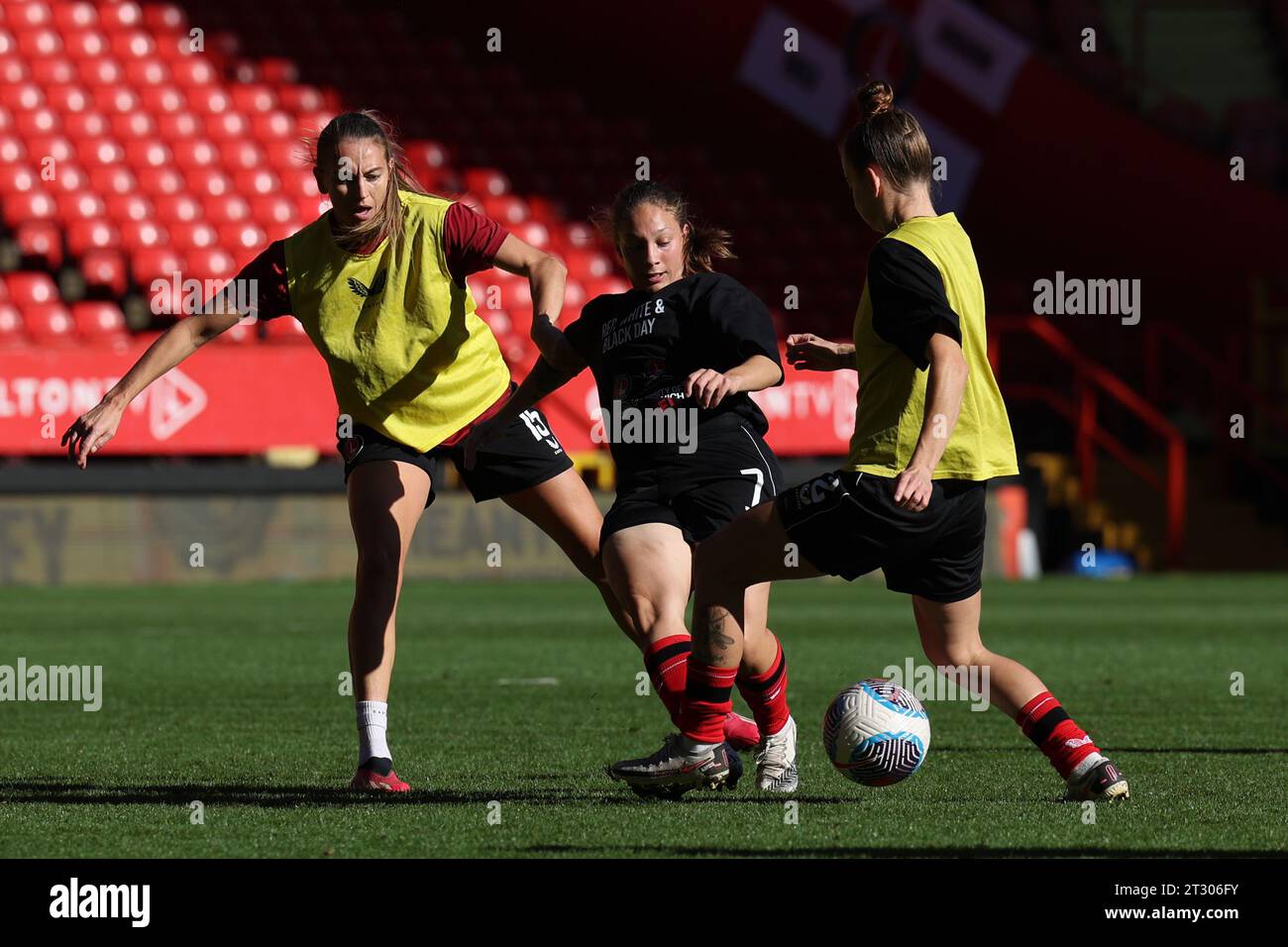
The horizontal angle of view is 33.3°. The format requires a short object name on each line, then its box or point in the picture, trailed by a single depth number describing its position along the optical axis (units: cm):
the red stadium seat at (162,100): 2302
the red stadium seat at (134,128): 2248
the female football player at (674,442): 616
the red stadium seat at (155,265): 2055
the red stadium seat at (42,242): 2069
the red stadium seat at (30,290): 1986
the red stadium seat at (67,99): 2269
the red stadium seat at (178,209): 2148
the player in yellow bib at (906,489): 532
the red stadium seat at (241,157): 2253
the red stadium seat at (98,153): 2192
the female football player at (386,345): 629
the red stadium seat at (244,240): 2097
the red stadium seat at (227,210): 2167
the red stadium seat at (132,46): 2361
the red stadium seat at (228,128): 2289
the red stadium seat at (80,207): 2109
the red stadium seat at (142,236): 2089
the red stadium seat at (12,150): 2175
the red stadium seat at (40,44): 2334
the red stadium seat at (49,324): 1953
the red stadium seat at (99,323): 1959
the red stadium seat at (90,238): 2077
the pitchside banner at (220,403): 1797
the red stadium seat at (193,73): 2352
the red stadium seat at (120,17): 2391
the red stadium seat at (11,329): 1944
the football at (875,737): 586
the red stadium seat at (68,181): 2148
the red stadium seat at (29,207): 2109
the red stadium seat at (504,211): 2269
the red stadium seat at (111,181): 2162
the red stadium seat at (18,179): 2147
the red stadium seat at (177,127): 2269
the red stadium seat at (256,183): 2222
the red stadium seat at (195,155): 2233
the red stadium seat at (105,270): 2033
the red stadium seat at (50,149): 2184
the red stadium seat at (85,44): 2352
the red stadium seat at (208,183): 2198
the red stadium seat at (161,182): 2188
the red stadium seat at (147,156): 2214
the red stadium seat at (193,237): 2102
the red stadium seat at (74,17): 2380
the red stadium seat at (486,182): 2306
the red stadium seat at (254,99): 2341
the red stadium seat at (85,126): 2236
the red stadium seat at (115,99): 2284
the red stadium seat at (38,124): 2220
